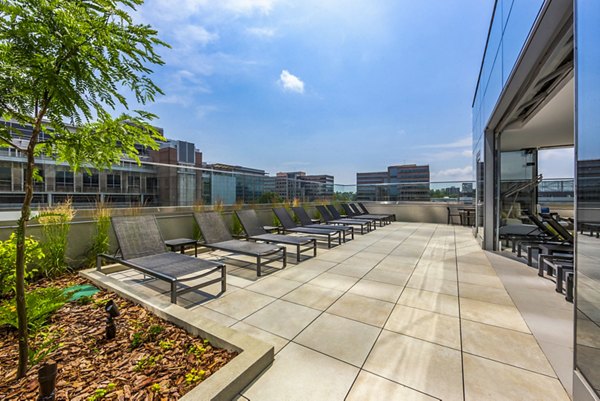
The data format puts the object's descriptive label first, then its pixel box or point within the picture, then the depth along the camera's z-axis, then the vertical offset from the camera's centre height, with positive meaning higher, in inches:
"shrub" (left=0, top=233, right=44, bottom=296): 97.6 -25.0
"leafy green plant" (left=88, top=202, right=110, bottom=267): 164.4 -24.1
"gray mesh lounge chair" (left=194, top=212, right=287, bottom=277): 167.2 -32.3
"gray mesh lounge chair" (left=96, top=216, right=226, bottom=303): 122.0 -33.6
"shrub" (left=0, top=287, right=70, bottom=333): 70.3 -32.3
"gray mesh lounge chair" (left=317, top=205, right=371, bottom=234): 338.3 -28.8
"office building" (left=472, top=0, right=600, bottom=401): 58.6 +57.6
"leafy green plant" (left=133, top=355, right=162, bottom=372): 68.7 -46.0
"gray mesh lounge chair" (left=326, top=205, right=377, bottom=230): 372.2 -17.8
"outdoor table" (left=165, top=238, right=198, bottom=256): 180.4 -31.7
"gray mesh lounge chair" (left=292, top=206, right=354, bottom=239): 292.0 -21.8
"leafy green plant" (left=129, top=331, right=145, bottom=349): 79.0 -45.3
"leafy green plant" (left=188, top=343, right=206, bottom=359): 75.1 -46.2
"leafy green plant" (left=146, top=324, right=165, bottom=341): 83.2 -44.9
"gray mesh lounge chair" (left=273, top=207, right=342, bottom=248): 249.9 -29.5
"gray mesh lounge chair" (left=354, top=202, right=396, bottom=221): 481.7 -20.5
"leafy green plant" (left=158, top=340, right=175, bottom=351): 77.7 -45.7
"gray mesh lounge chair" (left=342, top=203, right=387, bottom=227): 396.7 -26.3
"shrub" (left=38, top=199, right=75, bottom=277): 141.5 -25.0
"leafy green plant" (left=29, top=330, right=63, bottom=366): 71.6 -45.2
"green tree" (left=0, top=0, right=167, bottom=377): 55.2 +29.6
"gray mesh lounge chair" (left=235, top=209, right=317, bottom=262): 202.7 -30.8
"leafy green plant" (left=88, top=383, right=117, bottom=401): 57.5 -45.7
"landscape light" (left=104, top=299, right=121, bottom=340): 82.0 -39.7
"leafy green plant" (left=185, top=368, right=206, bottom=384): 64.1 -46.3
